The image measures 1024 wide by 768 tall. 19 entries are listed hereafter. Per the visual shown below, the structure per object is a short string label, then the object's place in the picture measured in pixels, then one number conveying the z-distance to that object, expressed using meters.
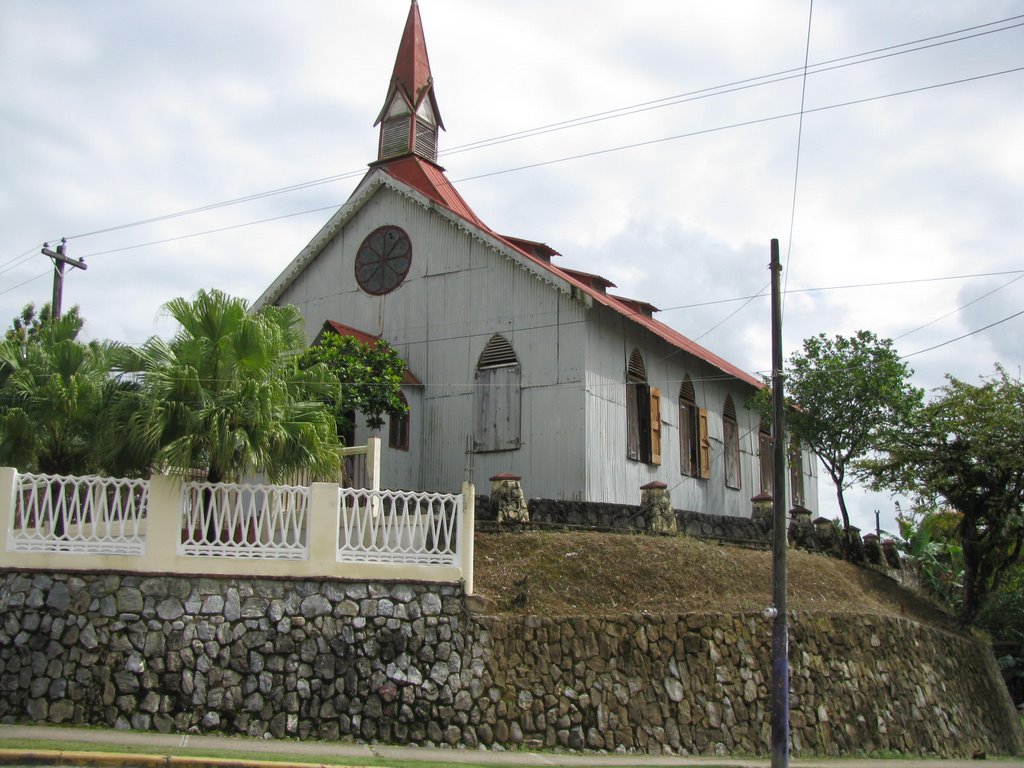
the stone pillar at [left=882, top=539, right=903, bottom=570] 26.33
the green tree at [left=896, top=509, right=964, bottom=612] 30.35
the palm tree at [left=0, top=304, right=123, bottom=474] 16.55
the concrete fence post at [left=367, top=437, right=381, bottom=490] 18.84
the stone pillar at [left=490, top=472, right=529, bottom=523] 18.61
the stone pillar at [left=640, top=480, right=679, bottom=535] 20.03
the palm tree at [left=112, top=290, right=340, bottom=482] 14.81
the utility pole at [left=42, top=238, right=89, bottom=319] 24.25
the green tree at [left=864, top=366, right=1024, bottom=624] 24.42
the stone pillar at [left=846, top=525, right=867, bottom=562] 25.20
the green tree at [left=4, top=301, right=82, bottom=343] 25.81
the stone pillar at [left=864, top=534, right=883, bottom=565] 25.64
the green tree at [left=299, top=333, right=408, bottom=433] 21.73
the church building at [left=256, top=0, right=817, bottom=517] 23.36
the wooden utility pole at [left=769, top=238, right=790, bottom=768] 15.00
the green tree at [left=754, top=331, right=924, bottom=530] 26.42
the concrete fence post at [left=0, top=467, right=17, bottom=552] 13.99
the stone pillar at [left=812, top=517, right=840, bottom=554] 24.26
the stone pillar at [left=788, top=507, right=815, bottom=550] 23.72
